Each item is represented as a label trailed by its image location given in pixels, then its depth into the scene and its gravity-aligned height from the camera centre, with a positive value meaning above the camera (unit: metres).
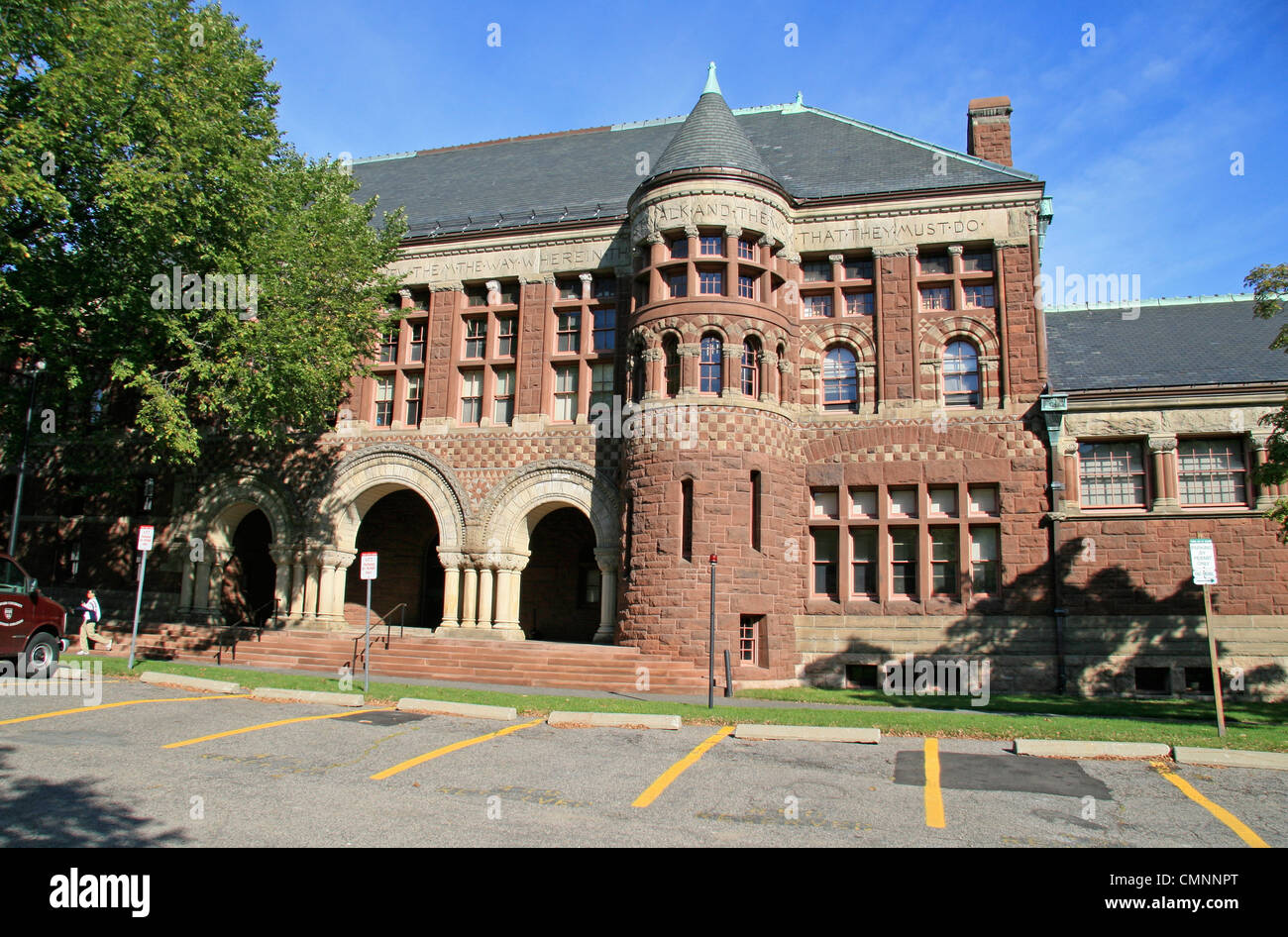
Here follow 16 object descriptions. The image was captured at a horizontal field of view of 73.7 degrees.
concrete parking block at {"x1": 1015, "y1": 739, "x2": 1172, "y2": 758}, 10.53 -1.93
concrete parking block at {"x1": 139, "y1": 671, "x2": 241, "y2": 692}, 15.34 -1.79
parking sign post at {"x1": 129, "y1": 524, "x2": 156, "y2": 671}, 17.72 +0.93
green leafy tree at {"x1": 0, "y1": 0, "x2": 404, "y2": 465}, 17.80 +7.95
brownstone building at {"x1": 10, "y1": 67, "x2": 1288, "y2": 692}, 19.95 +3.82
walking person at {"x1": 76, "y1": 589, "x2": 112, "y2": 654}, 21.20 -0.92
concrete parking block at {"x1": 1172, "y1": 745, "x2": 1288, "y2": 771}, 9.95 -1.91
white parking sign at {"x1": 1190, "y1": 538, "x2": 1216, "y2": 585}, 12.20 +0.45
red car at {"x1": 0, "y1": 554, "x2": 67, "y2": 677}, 14.94 -0.74
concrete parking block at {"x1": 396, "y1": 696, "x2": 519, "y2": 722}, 13.42 -1.93
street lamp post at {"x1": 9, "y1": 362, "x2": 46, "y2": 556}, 23.83 +2.24
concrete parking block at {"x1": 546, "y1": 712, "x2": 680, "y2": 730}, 12.73 -1.96
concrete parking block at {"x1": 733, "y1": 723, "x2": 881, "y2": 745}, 11.84 -1.99
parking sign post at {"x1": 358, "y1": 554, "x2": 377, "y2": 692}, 15.84 +0.35
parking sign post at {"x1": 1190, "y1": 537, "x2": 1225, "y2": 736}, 12.18 +0.43
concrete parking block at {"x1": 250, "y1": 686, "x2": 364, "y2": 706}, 14.53 -1.90
